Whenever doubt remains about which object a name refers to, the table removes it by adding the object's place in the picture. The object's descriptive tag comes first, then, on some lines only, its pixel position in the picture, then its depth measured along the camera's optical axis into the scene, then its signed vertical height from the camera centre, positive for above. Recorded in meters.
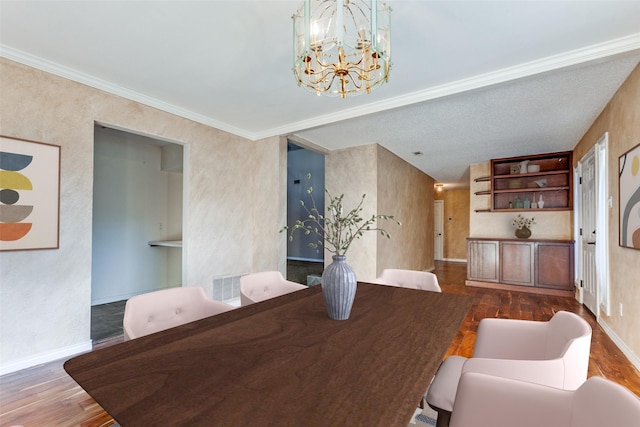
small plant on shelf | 5.53 -0.04
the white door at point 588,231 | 3.70 -0.15
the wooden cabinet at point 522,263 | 4.83 -0.74
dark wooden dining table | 0.68 -0.44
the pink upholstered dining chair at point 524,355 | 1.00 -0.52
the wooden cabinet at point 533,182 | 5.18 +0.68
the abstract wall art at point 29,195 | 2.29 +0.18
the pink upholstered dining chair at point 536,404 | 0.66 -0.45
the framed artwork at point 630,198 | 2.31 +0.18
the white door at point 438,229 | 9.55 -0.32
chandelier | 1.53 +1.01
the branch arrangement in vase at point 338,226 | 1.42 -0.03
